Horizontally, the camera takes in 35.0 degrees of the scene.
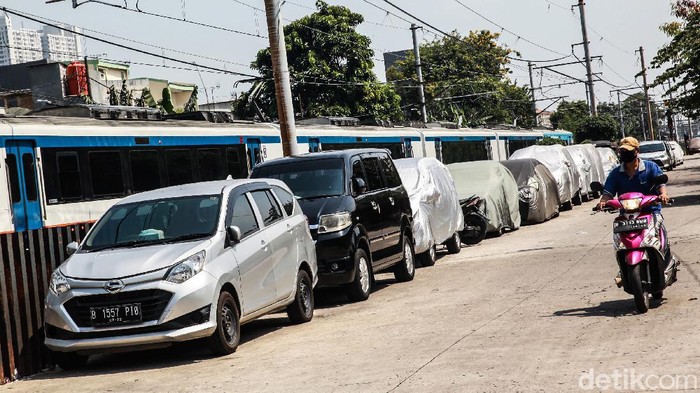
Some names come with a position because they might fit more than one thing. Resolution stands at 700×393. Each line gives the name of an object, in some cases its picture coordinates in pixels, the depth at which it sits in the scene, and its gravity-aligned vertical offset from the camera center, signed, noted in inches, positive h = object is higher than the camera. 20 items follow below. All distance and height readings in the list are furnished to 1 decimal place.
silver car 389.7 -27.1
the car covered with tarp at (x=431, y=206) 718.5 -24.0
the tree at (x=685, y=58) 1100.5 +88.5
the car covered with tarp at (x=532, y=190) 1064.8 -29.4
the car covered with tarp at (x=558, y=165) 1211.2 -9.5
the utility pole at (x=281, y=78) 814.5 +78.4
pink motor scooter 411.8 -37.0
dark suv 546.6 -17.0
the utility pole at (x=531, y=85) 2840.6 +197.0
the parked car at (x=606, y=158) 1516.9 -9.8
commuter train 687.7 +33.7
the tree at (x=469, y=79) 3321.9 +262.8
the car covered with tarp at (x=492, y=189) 934.4 -20.7
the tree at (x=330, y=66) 2356.1 +248.7
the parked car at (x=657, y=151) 2277.8 -11.6
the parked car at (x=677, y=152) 2659.9 -22.2
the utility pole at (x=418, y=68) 2004.3 +186.5
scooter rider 430.0 -11.1
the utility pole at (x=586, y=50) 2432.3 +225.8
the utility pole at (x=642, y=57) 3849.4 +311.0
